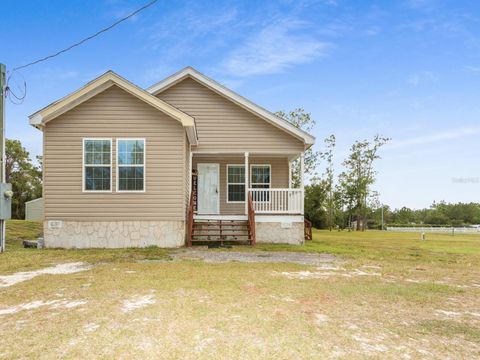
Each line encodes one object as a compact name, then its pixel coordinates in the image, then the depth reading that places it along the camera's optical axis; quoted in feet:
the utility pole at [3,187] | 35.29
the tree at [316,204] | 110.93
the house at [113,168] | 38.78
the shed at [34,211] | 91.15
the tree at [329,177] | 118.01
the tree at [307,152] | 96.07
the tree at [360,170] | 131.44
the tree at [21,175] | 129.59
